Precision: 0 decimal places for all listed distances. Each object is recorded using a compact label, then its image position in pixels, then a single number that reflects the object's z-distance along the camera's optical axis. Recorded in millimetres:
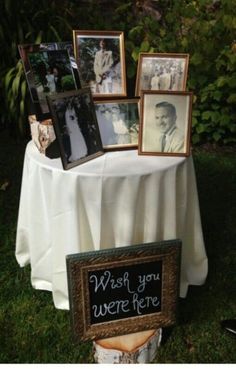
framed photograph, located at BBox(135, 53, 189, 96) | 1872
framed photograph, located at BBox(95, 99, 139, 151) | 1767
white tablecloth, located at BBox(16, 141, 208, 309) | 1610
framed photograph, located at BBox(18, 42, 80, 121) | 1655
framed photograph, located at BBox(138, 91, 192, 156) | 1701
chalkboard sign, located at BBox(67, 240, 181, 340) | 1530
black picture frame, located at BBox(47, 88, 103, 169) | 1581
